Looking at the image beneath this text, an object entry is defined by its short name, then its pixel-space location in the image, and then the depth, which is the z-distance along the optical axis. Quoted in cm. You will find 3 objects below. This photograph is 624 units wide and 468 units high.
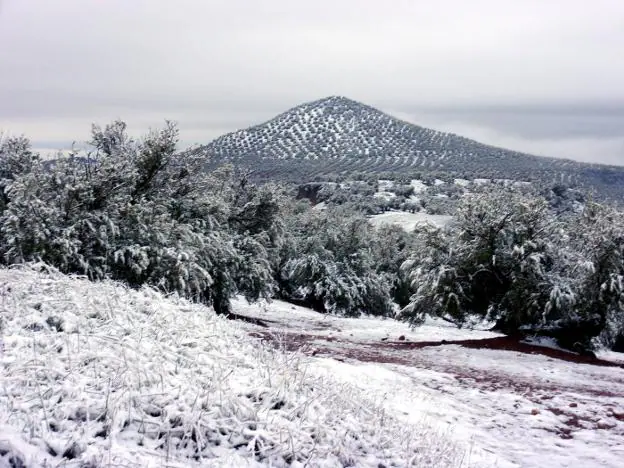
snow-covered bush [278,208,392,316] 3344
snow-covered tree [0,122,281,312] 1447
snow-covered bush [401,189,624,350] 1841
